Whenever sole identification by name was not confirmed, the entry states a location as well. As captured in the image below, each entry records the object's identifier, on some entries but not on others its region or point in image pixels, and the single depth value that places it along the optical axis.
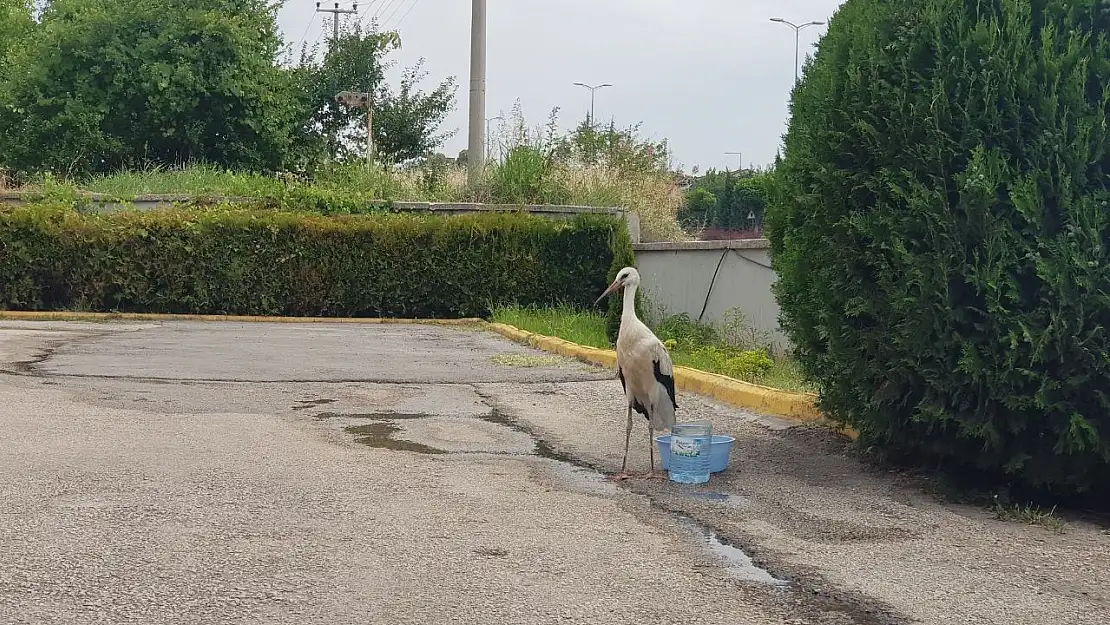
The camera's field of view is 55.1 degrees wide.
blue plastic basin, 6.17
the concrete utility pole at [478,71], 21.41
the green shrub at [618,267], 13.68
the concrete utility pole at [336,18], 34.33
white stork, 6.55
